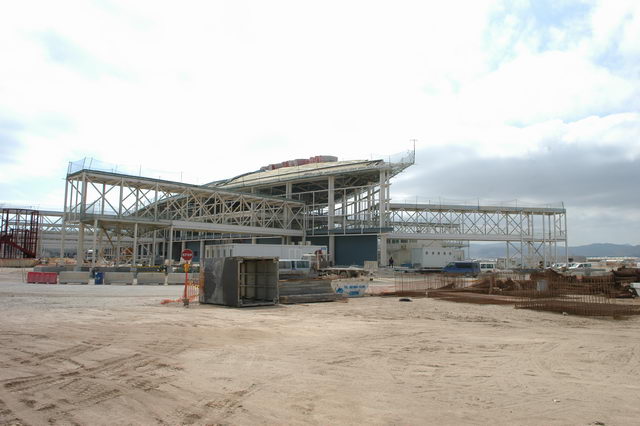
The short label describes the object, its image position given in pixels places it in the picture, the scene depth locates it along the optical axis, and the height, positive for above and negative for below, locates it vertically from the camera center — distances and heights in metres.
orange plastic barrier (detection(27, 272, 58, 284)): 32.75 -1.85
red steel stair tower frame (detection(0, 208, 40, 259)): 73.00 +3.25
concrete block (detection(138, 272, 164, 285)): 34.72 -1.97
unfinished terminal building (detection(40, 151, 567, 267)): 47.34 +4.79
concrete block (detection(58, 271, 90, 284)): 33.34 -1.81
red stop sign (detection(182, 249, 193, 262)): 19.96 -0.11
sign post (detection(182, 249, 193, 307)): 19.67 -0.24
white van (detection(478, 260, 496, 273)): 58.38 -1.81
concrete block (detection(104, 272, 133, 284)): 34.28 -1.93
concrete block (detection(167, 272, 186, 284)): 36.03 -2.12
